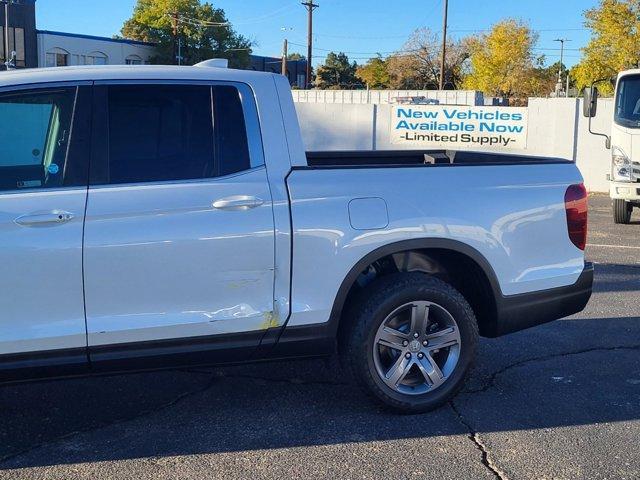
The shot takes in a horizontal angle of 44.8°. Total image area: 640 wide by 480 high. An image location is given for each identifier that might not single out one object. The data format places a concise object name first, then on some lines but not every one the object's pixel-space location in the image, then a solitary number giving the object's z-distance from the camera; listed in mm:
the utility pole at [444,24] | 48688
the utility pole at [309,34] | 50384
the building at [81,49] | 55000
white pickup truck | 3773
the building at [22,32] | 51844
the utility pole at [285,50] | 51119
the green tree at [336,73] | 95450
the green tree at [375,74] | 83188
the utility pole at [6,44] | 43544
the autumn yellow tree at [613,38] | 34188
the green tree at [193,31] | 73312
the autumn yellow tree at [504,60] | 57312
